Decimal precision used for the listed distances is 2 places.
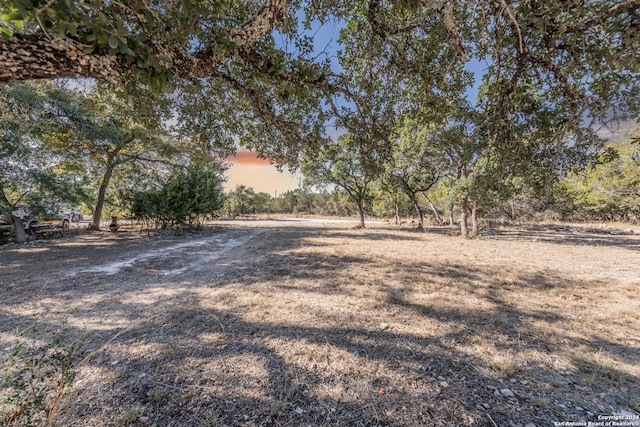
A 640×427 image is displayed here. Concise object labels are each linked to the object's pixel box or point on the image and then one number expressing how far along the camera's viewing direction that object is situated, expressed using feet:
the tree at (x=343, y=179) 55.67
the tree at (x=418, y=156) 40.65
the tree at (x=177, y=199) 39.29
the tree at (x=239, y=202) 123.54
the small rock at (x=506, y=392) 5.81
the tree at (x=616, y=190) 46.70
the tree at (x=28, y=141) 19.61
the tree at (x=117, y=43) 3.46
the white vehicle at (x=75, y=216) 60.29
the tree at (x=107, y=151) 28.45
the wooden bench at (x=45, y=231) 35.70
